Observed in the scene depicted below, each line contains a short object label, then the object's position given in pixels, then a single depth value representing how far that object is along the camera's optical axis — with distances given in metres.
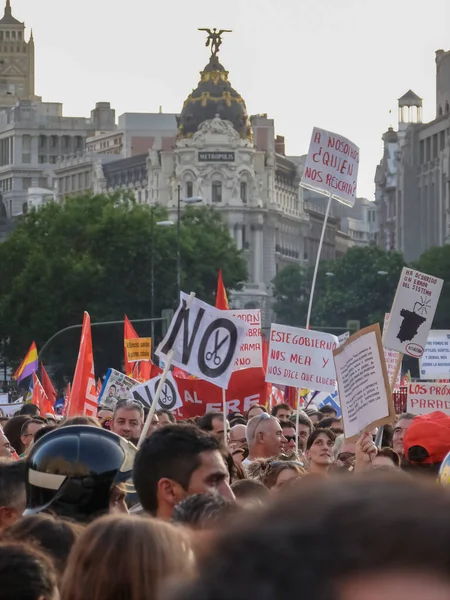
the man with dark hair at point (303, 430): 13.98
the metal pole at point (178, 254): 71.88
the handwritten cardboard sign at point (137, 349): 31.84
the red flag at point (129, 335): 33.47
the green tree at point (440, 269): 105.88
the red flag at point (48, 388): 29.73
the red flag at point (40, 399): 23.31
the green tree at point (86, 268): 80.62
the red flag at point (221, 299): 23.36
